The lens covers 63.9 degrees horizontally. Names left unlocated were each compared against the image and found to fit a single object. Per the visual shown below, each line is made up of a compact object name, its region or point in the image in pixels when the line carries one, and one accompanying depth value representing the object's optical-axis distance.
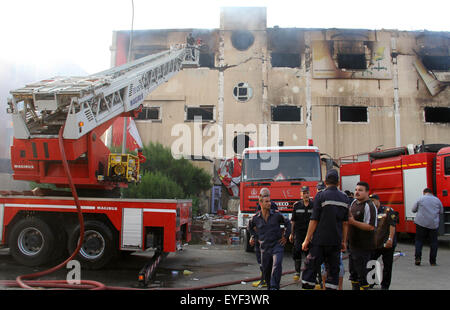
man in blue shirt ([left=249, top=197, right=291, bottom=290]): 5.17
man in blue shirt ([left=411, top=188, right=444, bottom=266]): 7.82
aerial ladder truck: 6.68
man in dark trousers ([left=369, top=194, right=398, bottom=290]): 5.56
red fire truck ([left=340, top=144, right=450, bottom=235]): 10.59
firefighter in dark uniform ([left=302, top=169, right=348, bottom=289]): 4.45
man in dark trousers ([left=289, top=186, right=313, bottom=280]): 6.38
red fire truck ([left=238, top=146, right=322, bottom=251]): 8.85
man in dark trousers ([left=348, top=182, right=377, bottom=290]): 4.83
